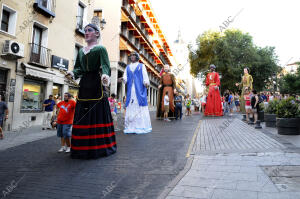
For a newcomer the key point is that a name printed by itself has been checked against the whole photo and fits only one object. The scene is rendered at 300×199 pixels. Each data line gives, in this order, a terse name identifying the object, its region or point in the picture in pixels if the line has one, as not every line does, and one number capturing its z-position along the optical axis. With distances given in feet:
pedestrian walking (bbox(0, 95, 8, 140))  28.03
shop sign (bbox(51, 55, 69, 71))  47.30
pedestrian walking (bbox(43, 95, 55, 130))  36.01
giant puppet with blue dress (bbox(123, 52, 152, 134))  23.43
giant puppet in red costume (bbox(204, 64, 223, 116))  42.96
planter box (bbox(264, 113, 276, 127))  27.96
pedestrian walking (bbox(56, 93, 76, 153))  16.22
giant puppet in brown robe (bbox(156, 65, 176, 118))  38.45
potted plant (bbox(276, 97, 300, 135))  21.45
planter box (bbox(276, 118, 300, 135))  21.42
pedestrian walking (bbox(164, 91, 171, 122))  38.55
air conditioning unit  35.06
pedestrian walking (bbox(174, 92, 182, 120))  42.80
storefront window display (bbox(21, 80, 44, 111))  41.67
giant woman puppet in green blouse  13.55
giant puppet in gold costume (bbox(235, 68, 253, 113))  37.36
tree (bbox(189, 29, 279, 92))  100.46
